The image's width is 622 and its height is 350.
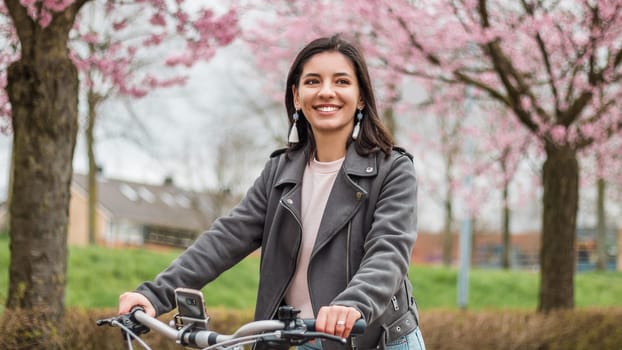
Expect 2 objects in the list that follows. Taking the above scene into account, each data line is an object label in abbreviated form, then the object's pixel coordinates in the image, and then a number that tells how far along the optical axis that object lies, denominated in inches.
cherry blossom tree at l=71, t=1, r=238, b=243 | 281.0
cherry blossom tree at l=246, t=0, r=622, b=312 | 310.5
